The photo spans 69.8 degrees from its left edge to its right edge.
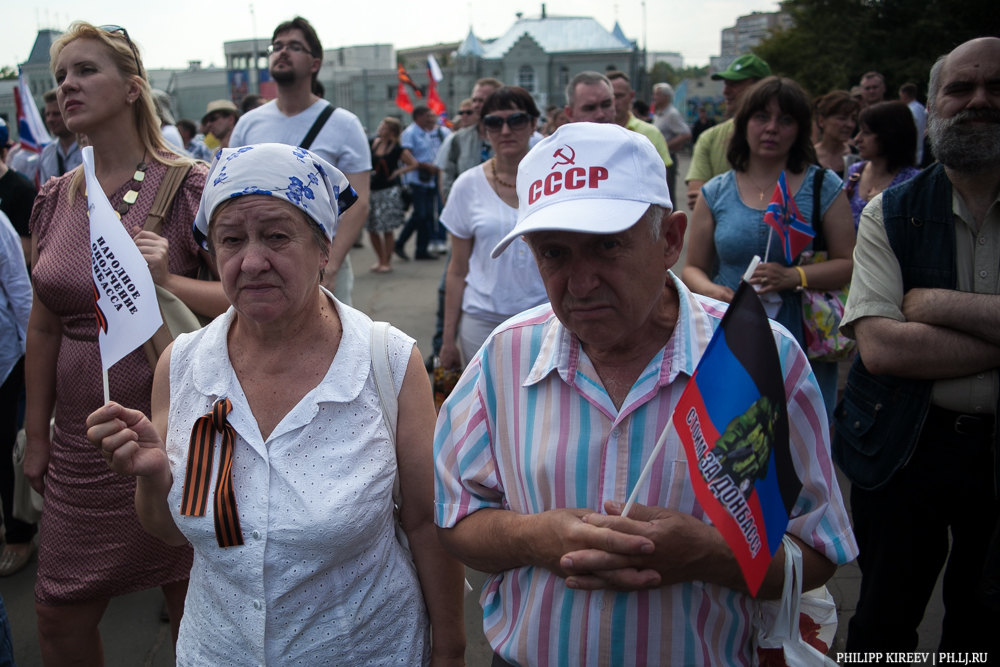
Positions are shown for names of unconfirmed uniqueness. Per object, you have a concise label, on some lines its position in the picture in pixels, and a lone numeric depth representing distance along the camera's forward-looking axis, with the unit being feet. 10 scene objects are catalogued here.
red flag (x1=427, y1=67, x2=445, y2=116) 53.17
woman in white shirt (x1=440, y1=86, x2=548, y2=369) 12.02
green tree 64.95
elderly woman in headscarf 5.70
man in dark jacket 7.29
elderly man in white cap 4.74
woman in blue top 10.65
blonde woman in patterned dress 7.68
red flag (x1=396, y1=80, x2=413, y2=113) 55.57
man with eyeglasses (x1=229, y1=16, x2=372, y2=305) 13.58
